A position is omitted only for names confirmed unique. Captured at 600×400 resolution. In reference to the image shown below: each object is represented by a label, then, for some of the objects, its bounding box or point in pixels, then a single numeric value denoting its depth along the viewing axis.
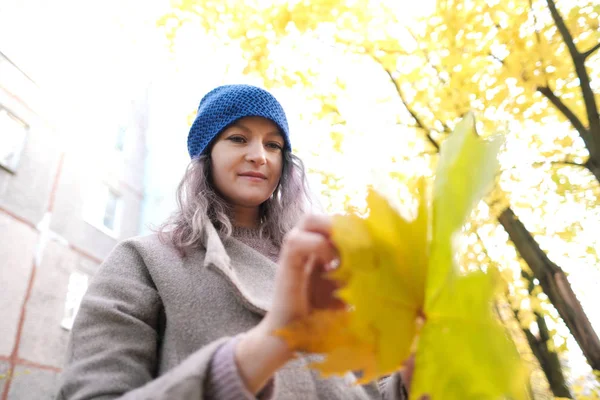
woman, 0.38
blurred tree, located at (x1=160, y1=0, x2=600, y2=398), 1.49
